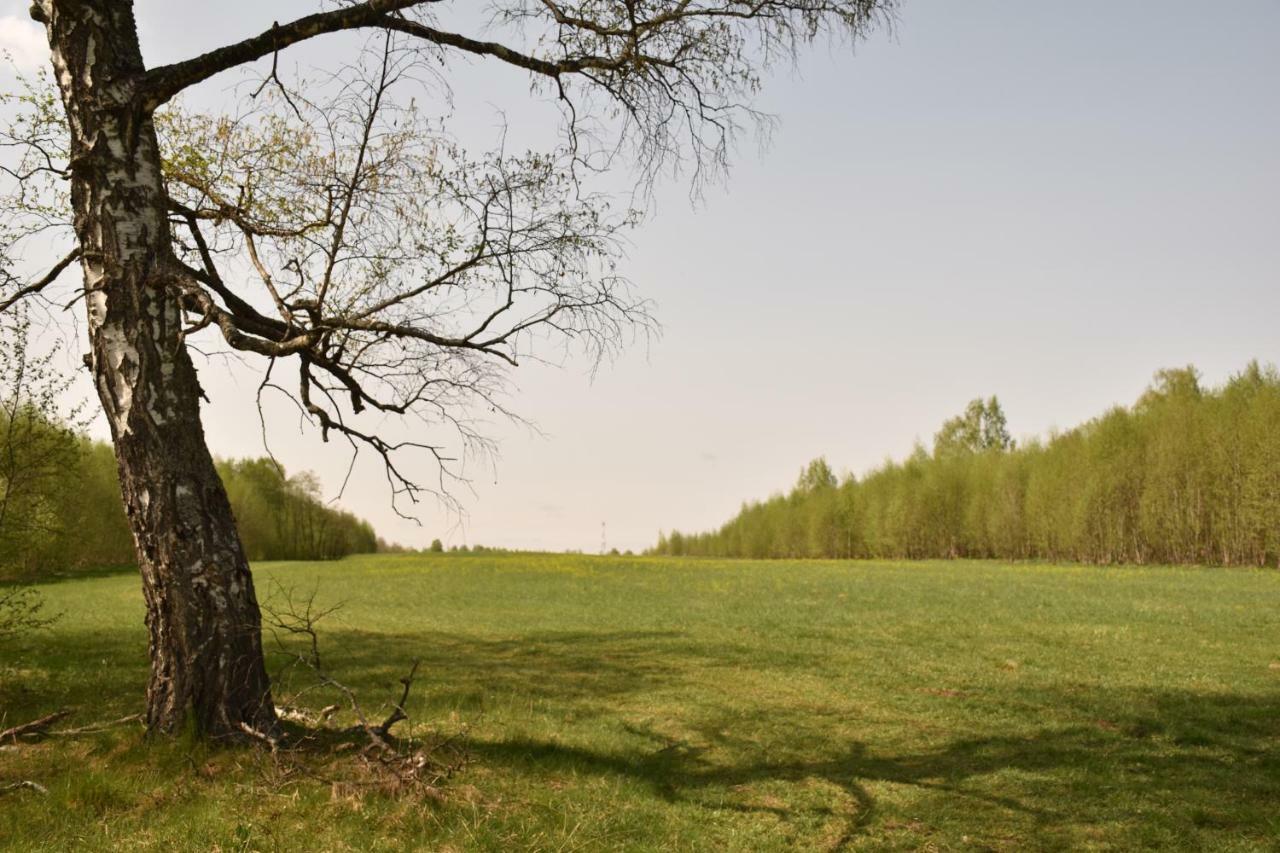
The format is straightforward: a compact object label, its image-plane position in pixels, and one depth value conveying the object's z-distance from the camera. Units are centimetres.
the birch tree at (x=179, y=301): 690
